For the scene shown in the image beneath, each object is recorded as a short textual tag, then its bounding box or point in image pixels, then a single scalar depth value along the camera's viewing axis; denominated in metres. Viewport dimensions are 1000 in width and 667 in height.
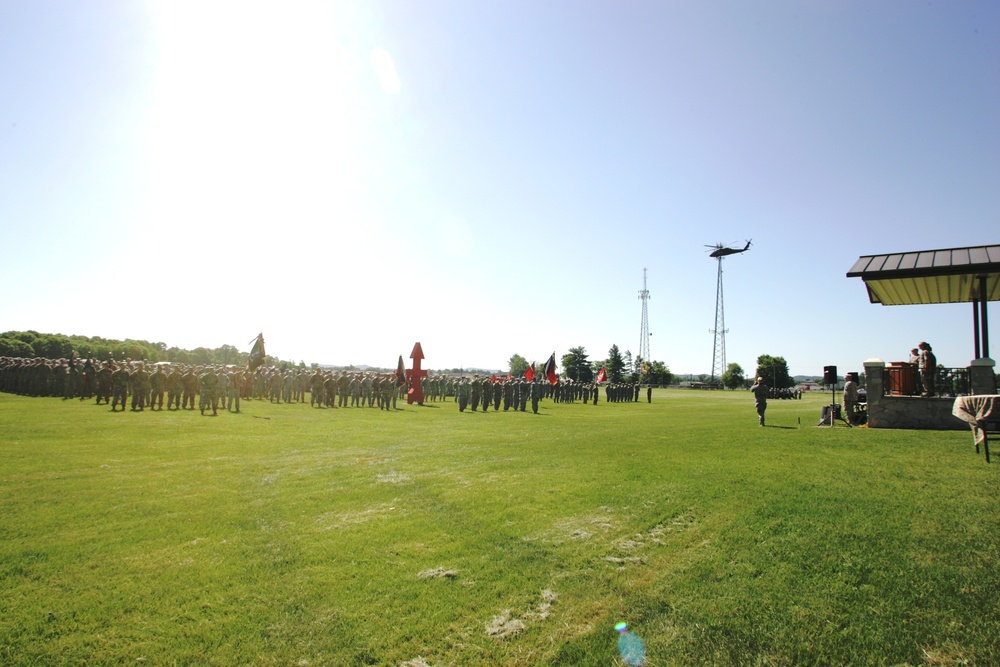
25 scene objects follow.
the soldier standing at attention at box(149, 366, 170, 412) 22.12
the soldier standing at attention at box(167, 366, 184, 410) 22.83
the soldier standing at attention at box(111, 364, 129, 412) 20.89
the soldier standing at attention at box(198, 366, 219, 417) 20.66
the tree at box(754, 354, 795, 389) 98.50
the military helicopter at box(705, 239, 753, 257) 100.94
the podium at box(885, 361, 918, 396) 13.82
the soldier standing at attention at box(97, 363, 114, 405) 23.38
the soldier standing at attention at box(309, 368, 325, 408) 27.50
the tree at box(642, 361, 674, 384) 112.19
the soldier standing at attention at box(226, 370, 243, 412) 22.62
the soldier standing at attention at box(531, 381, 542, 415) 28.73
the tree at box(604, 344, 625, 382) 109.91
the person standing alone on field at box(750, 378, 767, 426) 15.95
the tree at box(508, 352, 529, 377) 129.65
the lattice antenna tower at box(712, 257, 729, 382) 102.38
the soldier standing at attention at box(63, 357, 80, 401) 26.89
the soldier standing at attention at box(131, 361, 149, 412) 21.41
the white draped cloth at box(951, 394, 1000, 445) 8.02
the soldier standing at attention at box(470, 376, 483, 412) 29.02
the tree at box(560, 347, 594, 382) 102.50
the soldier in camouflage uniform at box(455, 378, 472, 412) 28.31
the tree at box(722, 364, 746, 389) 104.19
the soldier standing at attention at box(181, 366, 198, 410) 22.72
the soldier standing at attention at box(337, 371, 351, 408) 29.44
